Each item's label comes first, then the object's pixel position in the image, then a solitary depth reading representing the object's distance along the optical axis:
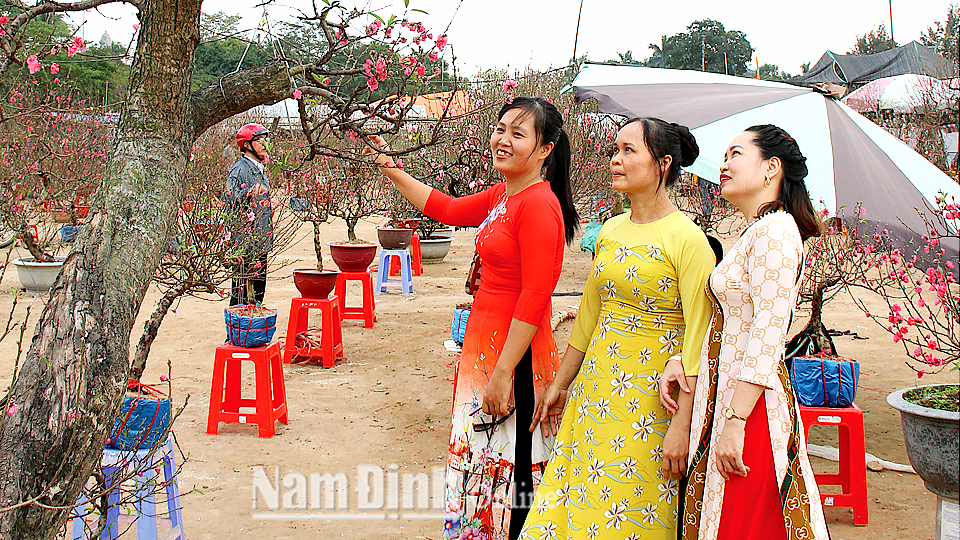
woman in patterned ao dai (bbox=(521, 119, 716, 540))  2.19
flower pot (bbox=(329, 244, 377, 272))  7.06
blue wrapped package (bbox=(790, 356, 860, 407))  3.55
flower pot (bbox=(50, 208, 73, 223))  14.19
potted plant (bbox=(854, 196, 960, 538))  2.95
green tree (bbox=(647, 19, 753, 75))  44.81
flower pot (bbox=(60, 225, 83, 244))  11.96
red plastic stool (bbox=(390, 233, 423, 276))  10.45
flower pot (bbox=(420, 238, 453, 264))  11.82
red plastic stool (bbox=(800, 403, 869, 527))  3.46
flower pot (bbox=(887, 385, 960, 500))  2.93
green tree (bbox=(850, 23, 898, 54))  44.84
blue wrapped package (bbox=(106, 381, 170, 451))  2.68
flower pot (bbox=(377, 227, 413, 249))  9.37
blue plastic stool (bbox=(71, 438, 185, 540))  2.75
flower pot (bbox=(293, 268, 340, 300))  5.89
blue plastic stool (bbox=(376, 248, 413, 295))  9.13
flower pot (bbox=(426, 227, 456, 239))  12.27
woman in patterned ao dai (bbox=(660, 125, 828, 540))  1.95
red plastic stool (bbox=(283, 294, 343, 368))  5.89
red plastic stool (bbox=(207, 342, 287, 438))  4.44
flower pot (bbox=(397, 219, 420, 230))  11.01
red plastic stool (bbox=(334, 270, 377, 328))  7.14
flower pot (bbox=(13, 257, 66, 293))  8.09
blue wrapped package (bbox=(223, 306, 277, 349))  4.44
